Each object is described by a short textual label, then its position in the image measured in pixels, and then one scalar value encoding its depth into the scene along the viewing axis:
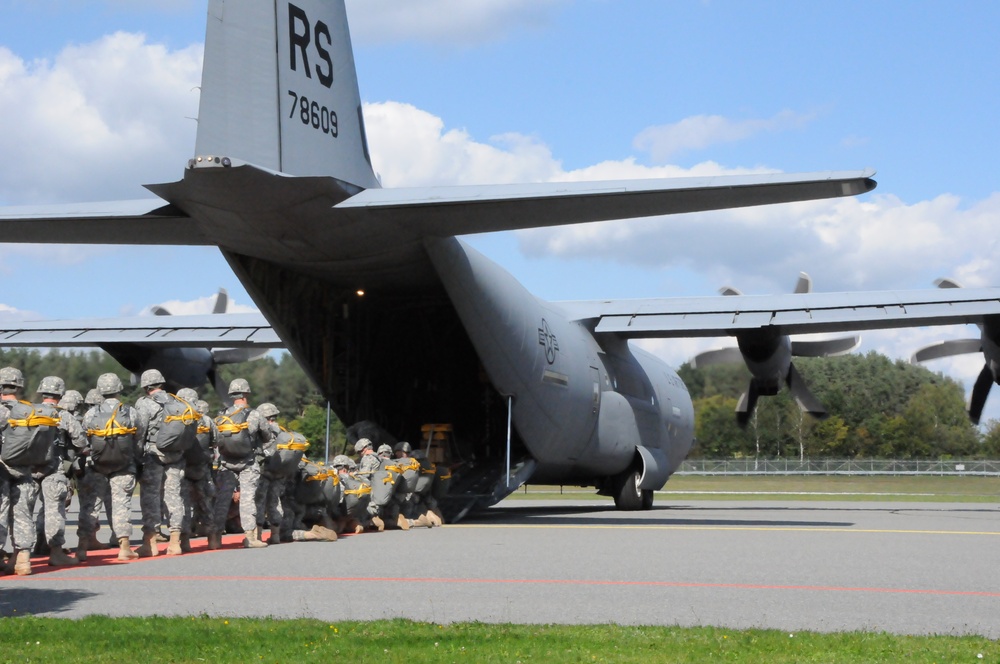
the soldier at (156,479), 11.24
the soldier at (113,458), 10.79
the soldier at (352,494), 13.69
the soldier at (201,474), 11.63
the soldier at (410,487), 14.62
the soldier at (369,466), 14.38
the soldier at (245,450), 11.98
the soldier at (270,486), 12.11
